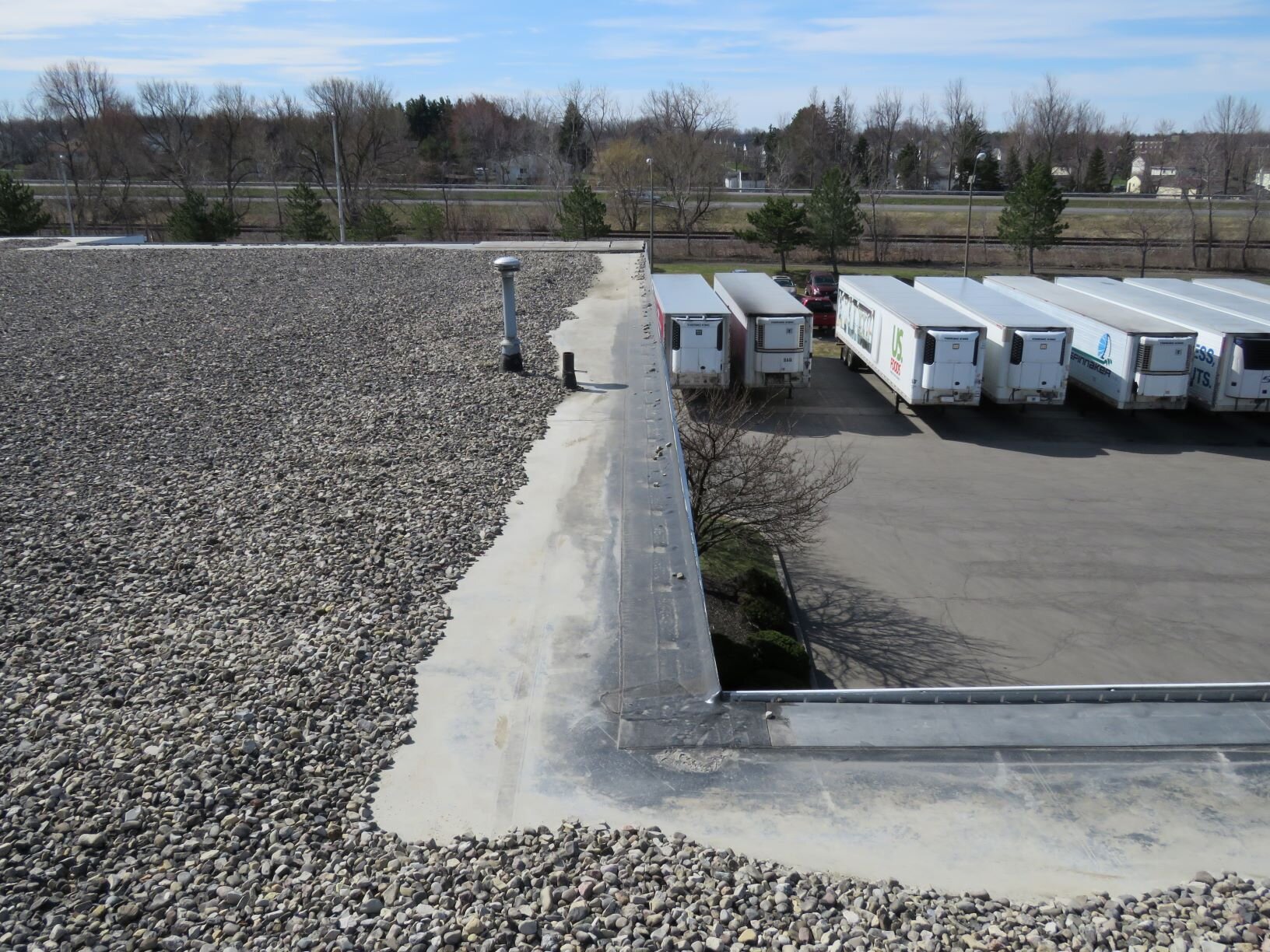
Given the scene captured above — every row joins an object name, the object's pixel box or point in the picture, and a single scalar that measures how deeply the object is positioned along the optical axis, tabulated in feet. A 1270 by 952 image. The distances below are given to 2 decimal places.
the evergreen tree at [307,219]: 141.59
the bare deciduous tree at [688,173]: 196.13
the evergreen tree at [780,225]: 153.89
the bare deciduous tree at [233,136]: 224.33
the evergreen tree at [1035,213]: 155.53
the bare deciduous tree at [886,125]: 312.91
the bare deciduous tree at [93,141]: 210.38
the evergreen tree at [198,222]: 138.82
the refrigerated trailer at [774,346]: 78.07
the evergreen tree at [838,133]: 299.38
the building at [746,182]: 275.80
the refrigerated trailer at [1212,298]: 83.35
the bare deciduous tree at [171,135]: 224.33
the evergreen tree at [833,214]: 155.53
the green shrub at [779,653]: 39.63
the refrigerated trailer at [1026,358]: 74.33
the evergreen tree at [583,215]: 143.23
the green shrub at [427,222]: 147.23
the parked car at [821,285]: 125.39
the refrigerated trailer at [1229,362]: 73.15
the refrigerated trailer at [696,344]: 75.25
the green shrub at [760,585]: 47.14
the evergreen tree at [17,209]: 129.59
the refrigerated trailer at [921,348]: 73.36
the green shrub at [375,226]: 144.05
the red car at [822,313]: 115.24
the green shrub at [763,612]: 44.11
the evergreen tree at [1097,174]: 264.52
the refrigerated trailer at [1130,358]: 73.72
